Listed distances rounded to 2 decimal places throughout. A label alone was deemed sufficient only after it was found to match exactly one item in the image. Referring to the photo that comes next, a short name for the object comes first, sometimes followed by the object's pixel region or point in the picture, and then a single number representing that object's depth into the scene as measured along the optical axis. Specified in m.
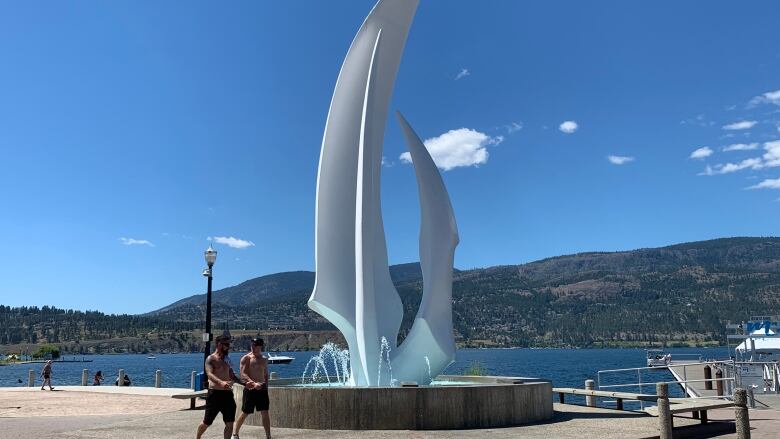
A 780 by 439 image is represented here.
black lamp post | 19.12
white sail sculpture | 12.50
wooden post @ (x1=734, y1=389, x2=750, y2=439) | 7.62
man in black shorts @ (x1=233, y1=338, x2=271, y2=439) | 7.82
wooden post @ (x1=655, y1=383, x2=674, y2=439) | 7.95
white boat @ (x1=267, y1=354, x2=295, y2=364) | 118.78
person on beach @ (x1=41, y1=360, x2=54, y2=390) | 24.38
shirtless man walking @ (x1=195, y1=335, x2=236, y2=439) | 7.30
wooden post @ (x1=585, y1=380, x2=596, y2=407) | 16.22
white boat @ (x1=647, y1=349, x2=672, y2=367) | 45.78
